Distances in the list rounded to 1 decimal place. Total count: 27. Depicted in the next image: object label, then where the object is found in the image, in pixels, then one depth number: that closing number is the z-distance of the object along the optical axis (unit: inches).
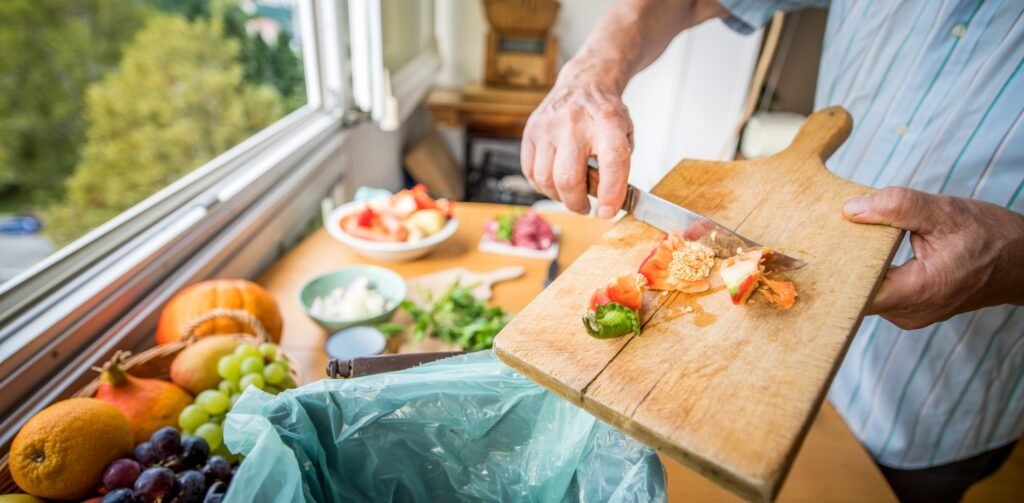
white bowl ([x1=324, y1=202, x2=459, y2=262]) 49.9
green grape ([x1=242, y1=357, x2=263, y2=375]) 29.3
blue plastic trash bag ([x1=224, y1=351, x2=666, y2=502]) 22.0
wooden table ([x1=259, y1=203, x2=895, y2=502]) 30.6
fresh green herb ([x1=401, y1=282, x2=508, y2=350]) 37.8
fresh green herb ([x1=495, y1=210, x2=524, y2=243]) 55.0
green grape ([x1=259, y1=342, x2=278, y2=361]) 31.0
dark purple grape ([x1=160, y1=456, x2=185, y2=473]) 23.9
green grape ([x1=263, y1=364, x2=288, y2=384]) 29.5
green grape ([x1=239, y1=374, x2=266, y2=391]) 28.4
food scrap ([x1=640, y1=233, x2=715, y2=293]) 25.0
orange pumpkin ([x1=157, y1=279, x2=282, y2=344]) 35.0
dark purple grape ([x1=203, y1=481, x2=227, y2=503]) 22.6
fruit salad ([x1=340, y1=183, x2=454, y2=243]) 51.8
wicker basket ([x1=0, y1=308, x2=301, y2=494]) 30.9
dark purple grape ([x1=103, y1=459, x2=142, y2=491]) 22.8
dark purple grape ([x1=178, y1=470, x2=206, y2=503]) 22.7
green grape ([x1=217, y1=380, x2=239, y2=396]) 29.2
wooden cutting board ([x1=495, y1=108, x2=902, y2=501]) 18.3
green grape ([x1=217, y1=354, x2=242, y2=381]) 29.5
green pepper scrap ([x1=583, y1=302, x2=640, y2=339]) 21.9
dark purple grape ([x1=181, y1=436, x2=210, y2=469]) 24.7
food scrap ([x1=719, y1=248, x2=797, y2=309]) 23.4
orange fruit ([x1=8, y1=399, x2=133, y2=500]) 22.0
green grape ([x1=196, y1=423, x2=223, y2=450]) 26.7
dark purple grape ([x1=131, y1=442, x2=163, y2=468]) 24.0
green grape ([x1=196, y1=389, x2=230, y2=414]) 28.1
